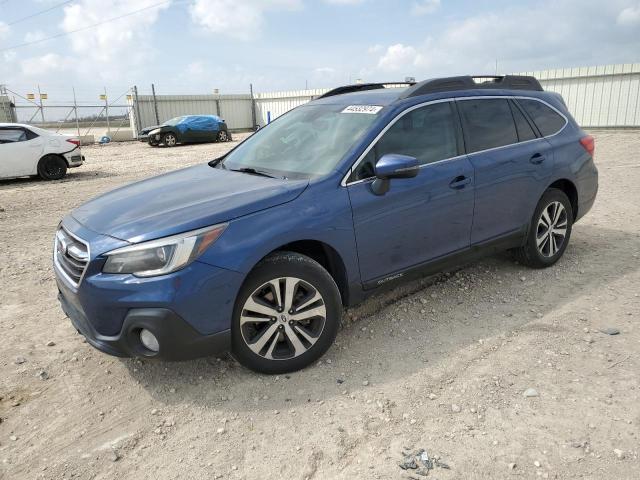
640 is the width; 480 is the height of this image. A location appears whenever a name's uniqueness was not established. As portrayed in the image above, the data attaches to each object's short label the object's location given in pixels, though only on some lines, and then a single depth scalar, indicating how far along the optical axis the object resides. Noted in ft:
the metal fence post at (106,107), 91.30
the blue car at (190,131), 73.31
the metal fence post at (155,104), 94.80
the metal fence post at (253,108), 107.56
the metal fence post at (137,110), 92.22
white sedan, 39.91
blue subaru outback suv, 9.59
